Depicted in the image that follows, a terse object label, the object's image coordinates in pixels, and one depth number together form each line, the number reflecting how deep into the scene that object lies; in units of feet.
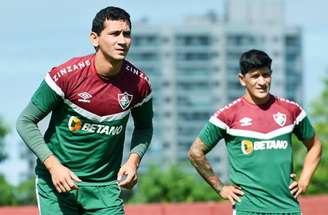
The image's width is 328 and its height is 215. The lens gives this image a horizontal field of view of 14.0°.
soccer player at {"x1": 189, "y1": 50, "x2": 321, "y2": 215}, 34.86
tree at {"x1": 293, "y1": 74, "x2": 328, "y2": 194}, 191.01
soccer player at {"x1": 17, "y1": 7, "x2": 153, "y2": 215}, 29.96
